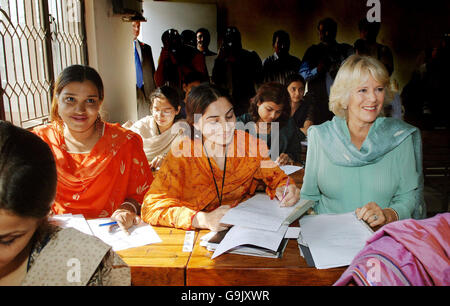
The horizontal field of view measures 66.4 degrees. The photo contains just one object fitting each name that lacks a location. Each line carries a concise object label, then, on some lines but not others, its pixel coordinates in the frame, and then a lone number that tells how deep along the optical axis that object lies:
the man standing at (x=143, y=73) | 3.48
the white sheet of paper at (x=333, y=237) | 0.88
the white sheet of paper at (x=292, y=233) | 1.01
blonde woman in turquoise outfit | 1.36
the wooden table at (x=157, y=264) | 0.89
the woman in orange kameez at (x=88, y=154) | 1.39
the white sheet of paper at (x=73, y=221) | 1.03
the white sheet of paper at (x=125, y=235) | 1.01
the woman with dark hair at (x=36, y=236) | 0.49
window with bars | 1.54
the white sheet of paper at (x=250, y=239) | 0.90
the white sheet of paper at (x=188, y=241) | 0.98
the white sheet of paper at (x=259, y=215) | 0.97
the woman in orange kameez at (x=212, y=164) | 1.31
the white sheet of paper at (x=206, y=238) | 0.99
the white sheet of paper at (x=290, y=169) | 2.03
